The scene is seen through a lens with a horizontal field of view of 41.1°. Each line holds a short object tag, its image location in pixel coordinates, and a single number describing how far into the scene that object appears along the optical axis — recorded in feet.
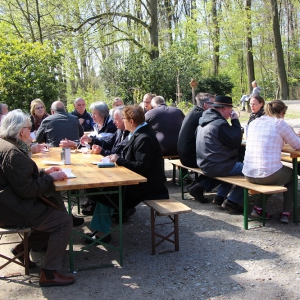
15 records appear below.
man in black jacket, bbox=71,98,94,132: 25.64
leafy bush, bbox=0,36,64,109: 33.99
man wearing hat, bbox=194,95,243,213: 16.87
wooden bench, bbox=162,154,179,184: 22.61
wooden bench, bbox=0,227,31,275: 11.64
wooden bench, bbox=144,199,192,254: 12.76
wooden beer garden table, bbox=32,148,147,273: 11.16
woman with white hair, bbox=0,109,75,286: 10.42
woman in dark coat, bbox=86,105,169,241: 13.42
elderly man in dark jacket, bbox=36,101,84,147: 19.97
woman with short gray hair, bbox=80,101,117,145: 18.85
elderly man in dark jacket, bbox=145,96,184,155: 22.22
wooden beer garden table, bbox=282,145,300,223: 15.44
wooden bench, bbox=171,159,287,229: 14.50
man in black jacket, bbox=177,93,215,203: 19.58
